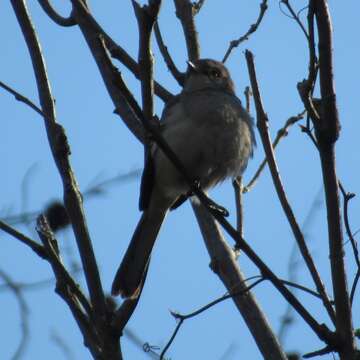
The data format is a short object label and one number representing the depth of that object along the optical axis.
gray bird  9.78
